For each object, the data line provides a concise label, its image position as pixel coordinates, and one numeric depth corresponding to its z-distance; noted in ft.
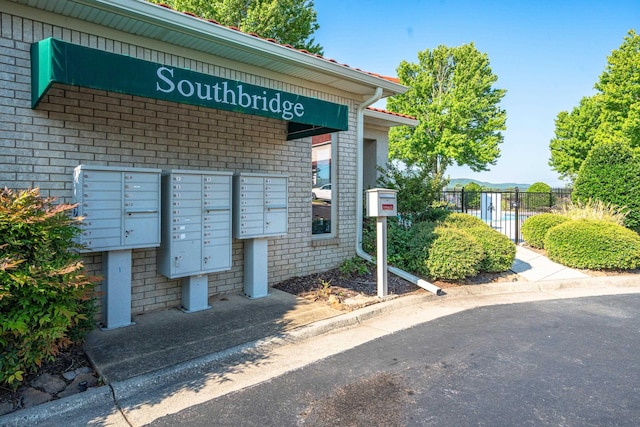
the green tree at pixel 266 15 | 66.80
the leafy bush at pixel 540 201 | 50.74
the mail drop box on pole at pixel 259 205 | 19.62
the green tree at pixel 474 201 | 50.06
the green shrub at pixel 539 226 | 35.70
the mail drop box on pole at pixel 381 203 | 20.40
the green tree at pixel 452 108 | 105.09
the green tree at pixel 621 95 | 67.00
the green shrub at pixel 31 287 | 10.24
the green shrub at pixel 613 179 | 35.99
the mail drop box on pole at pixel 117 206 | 14.99
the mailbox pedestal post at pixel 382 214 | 20.47
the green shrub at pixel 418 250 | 24.30
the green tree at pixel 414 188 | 30.48
